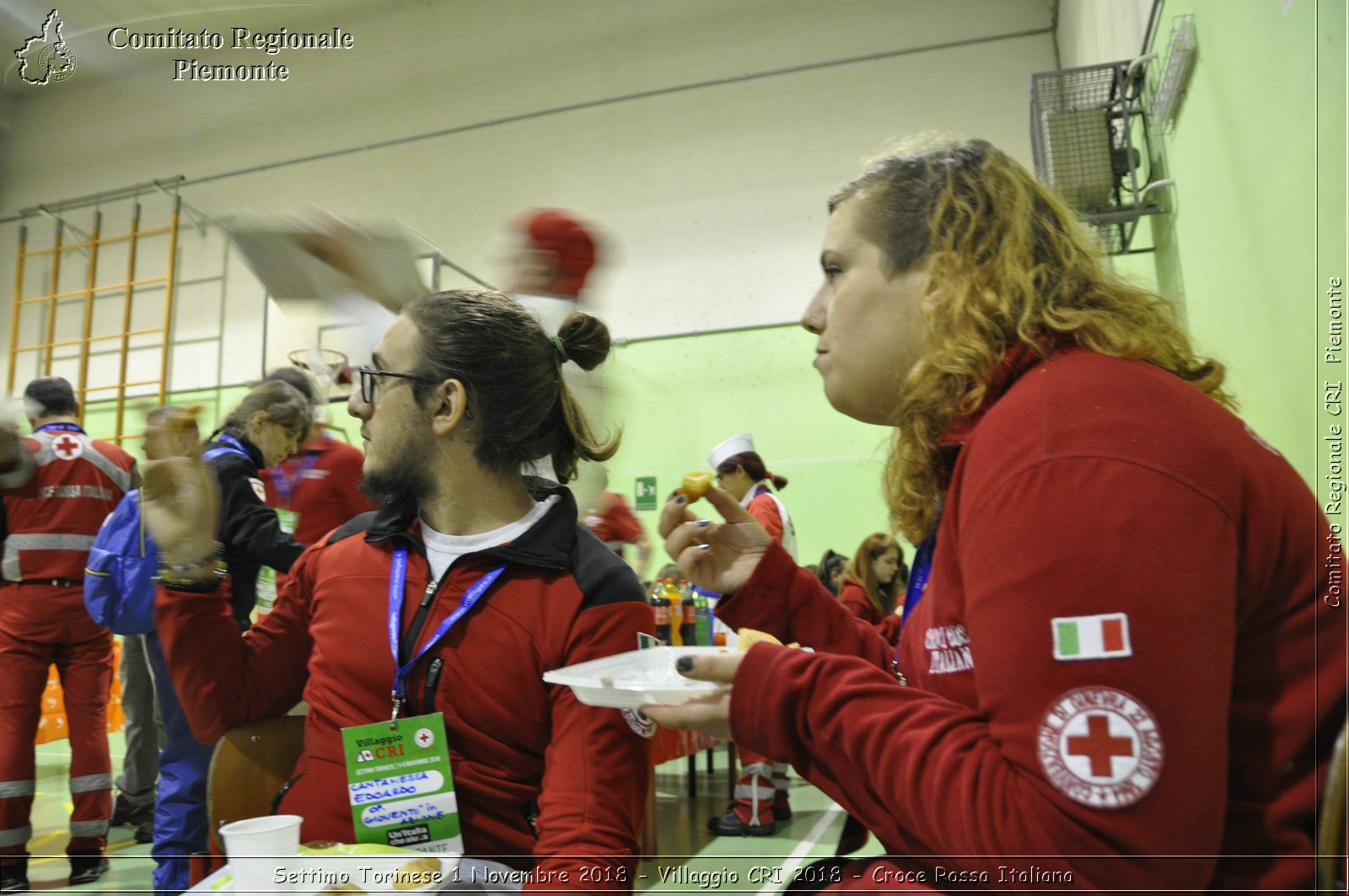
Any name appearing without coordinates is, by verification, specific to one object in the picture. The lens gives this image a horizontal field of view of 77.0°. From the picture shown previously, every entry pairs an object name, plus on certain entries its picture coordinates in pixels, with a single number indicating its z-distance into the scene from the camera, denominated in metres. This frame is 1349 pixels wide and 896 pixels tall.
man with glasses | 1.24
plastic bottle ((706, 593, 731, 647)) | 4.11
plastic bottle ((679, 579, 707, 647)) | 4.28
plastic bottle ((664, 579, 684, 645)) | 4.16
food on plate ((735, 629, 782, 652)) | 0.99
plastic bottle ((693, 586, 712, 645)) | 4.27
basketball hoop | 7.07
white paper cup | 0.99
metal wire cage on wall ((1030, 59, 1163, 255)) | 3.54
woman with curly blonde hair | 0.61
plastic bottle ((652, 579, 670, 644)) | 4.13
